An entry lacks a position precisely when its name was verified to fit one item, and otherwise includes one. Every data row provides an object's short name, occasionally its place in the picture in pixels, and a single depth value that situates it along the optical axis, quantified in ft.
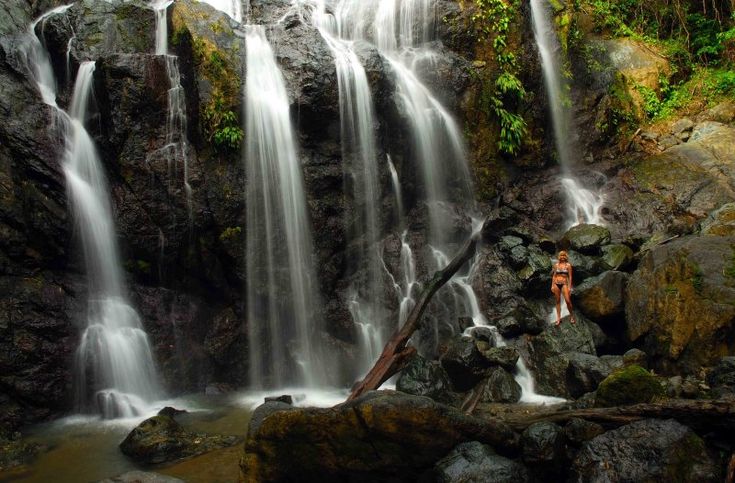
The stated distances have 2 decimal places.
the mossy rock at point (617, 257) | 35.16
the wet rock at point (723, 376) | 20.02
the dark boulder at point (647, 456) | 15.25
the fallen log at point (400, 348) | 25.82
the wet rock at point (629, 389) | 18.38
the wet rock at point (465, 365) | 29.63
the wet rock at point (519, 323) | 32.60
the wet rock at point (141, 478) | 17.72
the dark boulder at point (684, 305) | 24.58
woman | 32.50
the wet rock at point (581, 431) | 17.46
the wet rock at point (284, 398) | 28.52
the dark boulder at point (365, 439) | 16.29
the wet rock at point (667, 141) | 45.41
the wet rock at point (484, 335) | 32.40
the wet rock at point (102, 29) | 36.73
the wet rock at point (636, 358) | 26.63
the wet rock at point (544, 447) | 16.48
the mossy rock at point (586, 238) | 37.29
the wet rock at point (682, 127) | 45.60
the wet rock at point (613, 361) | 25.84
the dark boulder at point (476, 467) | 15.57
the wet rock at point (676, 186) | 39.37
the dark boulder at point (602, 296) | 31.24
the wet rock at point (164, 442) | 22.95
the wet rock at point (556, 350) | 28.89
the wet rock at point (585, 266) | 34.78
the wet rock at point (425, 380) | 27.40
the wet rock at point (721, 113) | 44.47
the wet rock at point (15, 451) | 23.00
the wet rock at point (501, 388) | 28.27
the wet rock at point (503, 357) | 29.96
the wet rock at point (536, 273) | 35.86
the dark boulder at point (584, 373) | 26.20
